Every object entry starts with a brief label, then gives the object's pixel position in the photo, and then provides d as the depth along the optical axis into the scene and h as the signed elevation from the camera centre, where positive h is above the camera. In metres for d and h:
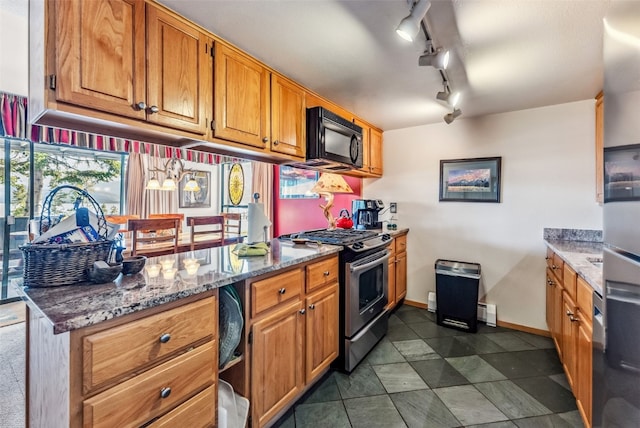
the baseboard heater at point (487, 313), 3.03 -1.06
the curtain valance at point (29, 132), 3.31 +1.00
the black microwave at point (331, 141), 2.38 +0.66
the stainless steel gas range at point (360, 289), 2.14 -0.62
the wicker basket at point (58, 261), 1.05 -0.18
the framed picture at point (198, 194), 5.43 +0.40
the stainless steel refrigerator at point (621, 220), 0.67 -0.02
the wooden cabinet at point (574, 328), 1.46 -0.71
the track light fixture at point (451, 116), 2.60 +0.92
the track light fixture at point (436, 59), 1.52 +0.85
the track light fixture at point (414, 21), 1.16 +0.81
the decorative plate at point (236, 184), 5.86 +0.62
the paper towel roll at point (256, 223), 2.07 -0.07
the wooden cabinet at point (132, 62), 1.13 +0.70
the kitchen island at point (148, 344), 0.83 -0.46
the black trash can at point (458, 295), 2.87 -0.84
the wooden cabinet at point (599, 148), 2.44 +0.58
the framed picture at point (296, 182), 3.84 +0.44
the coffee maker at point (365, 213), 3.47 +0.01
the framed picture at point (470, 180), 3.06 +0.38
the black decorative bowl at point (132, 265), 1.25 -0.23
